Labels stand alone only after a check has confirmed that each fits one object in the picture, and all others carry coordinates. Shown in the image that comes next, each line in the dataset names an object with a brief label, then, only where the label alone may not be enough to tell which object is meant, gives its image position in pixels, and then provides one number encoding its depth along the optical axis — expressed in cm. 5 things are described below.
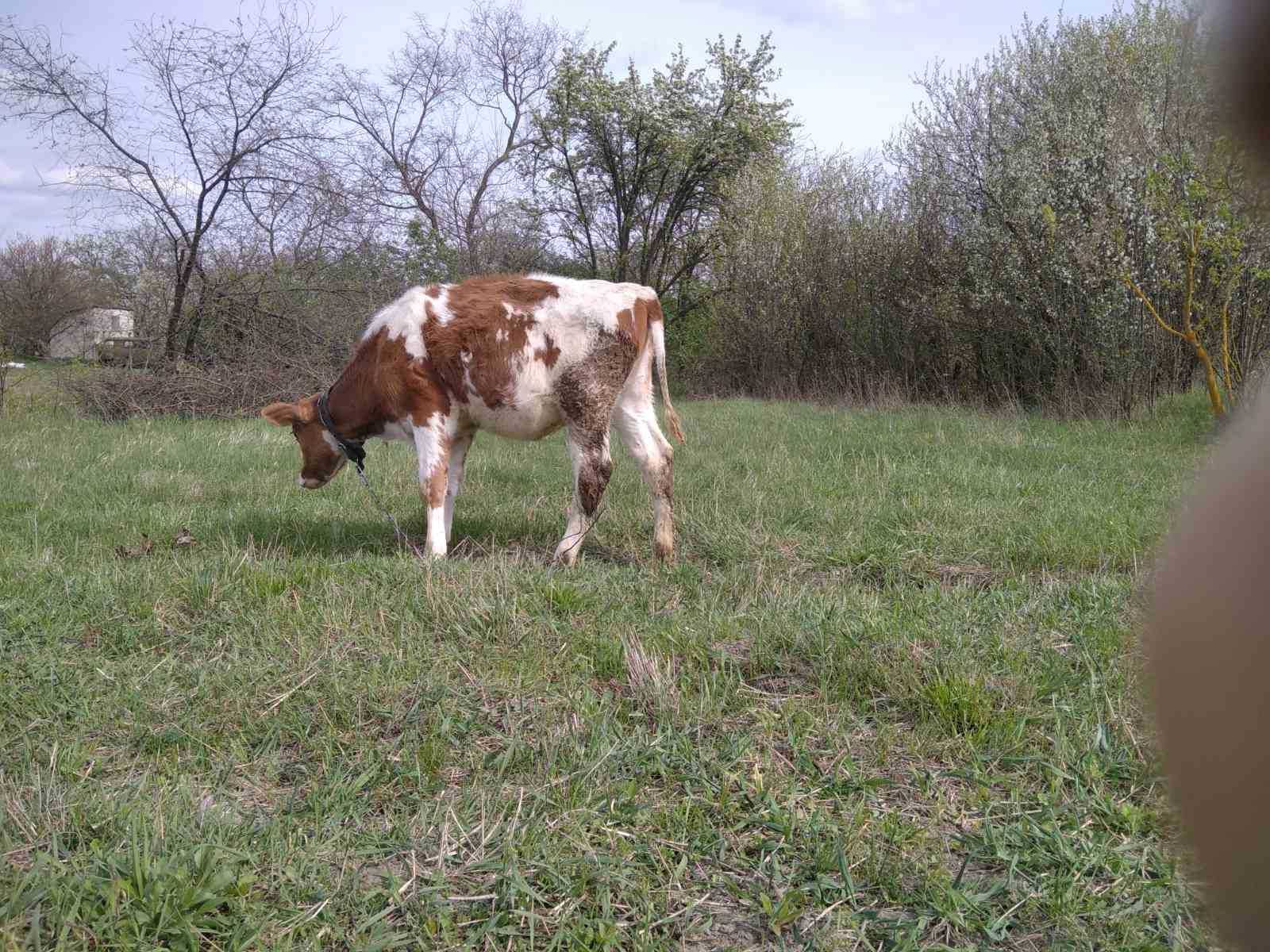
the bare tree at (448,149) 2698
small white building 1519
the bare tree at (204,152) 1437
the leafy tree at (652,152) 2638
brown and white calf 547
